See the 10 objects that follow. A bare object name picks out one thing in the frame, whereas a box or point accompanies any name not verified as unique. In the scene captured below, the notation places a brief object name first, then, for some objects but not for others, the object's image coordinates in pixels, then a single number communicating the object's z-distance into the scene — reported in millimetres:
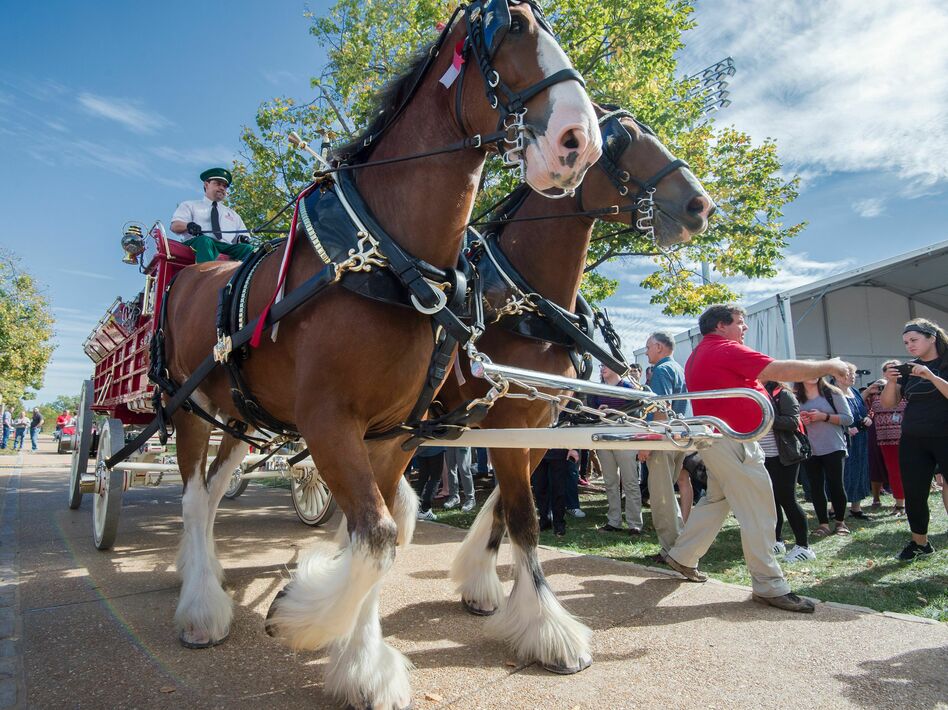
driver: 4730
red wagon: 4719
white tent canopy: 14562
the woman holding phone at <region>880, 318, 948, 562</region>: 5211
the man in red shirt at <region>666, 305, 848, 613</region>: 4035
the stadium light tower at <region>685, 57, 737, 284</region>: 11236
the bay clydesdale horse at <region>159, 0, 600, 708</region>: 2293
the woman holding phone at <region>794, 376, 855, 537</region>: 6766
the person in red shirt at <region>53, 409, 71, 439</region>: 26064
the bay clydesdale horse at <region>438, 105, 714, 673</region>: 3404
